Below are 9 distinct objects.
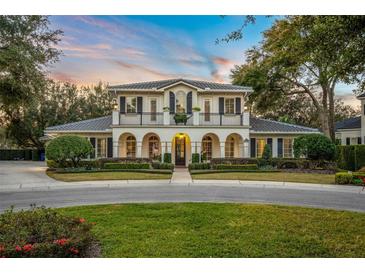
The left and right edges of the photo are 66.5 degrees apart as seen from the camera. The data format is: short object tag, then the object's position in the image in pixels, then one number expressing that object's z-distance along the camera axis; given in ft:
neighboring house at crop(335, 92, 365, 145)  82.69
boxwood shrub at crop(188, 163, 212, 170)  59.33
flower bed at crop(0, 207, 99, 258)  12.78
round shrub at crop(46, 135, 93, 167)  54.90
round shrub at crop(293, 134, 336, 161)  58.95
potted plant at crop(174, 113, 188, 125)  67.56
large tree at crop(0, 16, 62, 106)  34.86
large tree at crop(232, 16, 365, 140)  18.83
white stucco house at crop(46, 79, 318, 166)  67.31
